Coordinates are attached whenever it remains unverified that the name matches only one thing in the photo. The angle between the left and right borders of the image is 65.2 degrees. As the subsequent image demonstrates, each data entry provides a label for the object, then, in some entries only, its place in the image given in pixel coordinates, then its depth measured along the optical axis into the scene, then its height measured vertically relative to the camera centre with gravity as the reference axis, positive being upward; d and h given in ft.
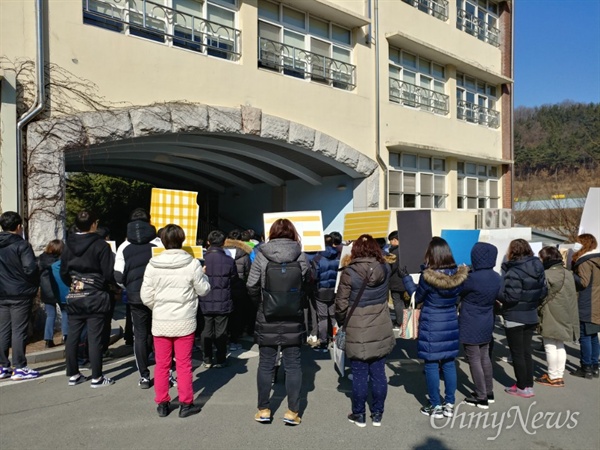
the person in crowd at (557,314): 18.15 -3.84
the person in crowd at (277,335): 14.43 -3.62
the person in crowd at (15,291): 17.80 -2.74
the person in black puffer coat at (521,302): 16.85 -3.09
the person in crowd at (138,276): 17.54 -2.13
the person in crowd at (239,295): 23.43 -3.87
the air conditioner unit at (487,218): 54.60 -0.17
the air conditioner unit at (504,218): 55.68 -0.19
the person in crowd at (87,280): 16.99 -2.23
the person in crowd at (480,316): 15.70 -3.39
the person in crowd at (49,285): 20.95 -2.93
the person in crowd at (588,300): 19.26 -3.47
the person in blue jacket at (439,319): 15.05 -3.33
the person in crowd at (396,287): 27.63 -4.21
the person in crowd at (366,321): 14.16 -3.15
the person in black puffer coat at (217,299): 19.89 -3.44
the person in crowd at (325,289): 23.77 -3.62
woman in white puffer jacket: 14.69 -2.77
